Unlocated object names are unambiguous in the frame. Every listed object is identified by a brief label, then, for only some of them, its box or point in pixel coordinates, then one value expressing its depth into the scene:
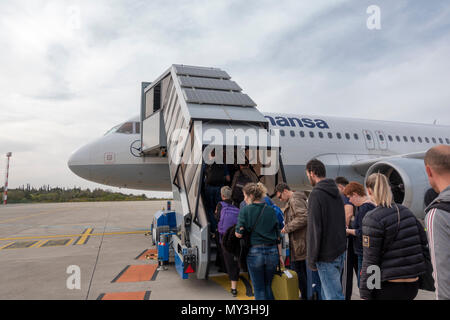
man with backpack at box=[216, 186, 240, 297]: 3.96
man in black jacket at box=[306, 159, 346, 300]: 2.95
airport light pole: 25.53
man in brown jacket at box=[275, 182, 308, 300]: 3.70
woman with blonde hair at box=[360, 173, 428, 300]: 2.44
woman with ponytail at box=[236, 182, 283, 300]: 3.27
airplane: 8.64
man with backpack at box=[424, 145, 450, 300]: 1.60
